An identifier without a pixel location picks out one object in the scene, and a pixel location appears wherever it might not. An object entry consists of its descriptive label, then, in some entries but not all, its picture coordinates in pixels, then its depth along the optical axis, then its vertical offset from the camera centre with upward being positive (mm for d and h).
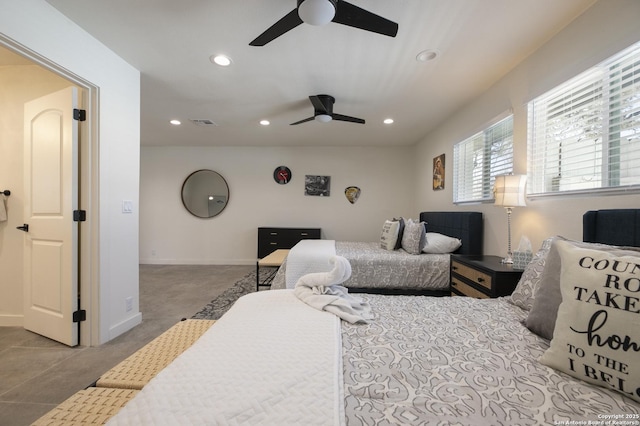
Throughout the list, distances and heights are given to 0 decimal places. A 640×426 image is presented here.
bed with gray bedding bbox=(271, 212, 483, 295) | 2705 -641
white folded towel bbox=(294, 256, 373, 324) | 1181 -434
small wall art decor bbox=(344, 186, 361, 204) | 5285 +339
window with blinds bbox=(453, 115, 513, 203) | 2508 +568
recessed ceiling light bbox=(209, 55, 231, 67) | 2201 +1287
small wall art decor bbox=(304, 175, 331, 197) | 5297 +493
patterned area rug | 2798 -1147
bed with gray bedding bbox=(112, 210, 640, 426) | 601 -460
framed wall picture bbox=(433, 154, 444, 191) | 3885 +597
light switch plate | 2348 +3
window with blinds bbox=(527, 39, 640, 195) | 1417 +530
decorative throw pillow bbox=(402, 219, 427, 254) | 2953 -327
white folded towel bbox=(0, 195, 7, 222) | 2406 -50
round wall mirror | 5398 +301
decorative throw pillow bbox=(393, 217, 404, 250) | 3357 -350
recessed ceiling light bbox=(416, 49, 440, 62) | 2066 +1279
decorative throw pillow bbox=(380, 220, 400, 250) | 3312 -333
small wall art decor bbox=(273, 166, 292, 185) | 5301 +691
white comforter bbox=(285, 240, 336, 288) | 2684 -573
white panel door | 2062 -91
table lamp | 2035 +165
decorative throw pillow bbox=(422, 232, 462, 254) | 2973 -408
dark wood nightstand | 1876 -522
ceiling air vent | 3821 +1296
